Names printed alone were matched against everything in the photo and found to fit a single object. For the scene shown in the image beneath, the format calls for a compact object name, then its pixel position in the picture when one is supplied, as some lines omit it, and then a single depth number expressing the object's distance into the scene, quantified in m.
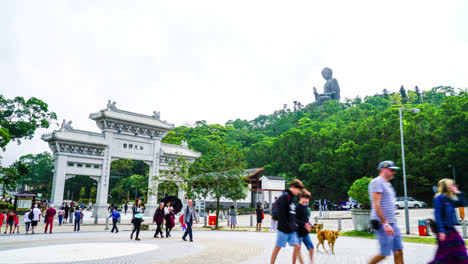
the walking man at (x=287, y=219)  6.31
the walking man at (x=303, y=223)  7.19
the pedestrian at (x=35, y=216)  16.89
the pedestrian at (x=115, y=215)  17.31
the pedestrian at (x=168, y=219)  15.80
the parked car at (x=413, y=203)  37.40
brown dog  10.27
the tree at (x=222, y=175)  22.33
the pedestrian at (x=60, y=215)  23.52
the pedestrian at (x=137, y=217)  14.02
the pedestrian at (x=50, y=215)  17.53
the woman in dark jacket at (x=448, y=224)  4.94
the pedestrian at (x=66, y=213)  25.95
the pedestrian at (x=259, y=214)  20.64
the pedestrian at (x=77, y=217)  19.20
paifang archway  28.44
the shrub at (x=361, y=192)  16.26
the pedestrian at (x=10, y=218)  17.53
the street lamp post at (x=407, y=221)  16.86
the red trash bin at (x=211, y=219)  24.73
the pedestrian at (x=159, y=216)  14.94
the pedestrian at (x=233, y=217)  22.14
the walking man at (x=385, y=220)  5.01
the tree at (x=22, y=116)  29.98
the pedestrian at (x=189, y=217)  13.67
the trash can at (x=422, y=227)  15.99
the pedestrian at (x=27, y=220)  17.17
